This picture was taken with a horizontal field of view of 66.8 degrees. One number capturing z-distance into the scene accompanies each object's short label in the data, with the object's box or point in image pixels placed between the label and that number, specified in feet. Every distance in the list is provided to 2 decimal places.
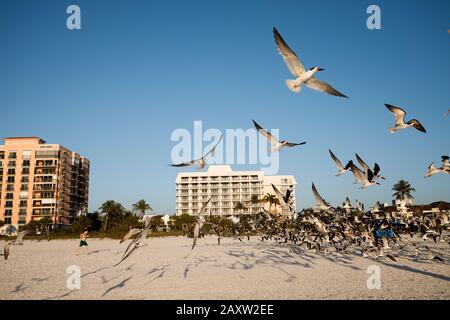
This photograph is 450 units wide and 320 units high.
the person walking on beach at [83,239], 90.92
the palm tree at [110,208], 308.40
